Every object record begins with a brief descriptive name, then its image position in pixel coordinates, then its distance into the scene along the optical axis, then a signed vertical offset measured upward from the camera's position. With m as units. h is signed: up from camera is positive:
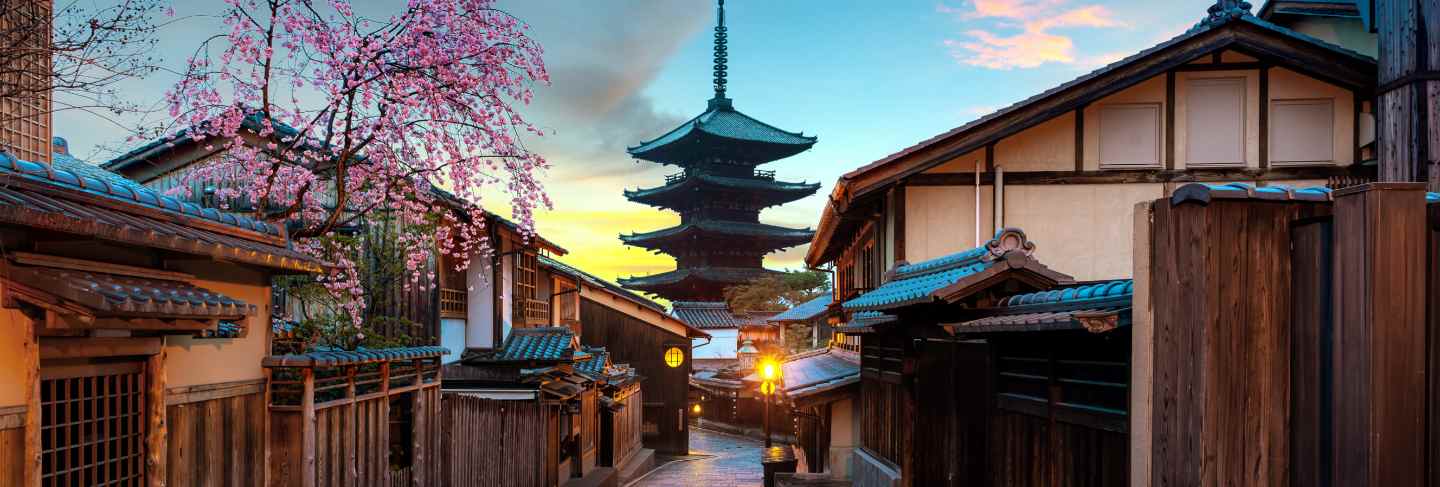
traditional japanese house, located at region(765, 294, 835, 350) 32.78 -3.09
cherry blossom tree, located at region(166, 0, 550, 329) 9.55 +1.51
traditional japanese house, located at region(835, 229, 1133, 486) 6.21 -1.03
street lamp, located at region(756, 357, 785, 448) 18.76 -2.52
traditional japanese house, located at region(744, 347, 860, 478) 15.73 -2.65
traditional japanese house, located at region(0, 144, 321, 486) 5.03 -0.53
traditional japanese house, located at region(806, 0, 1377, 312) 11.90 +1.54
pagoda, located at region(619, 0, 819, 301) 48.47 +3.19
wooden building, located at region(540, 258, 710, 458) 30.03 -3.20
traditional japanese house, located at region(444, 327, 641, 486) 13.93 -2.82
